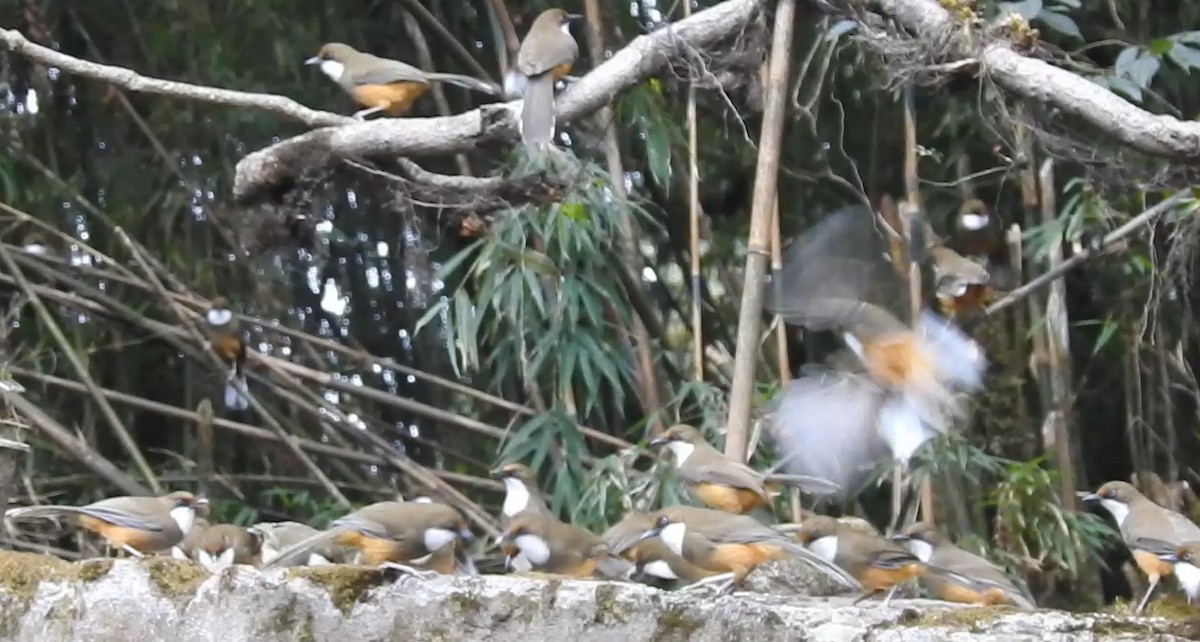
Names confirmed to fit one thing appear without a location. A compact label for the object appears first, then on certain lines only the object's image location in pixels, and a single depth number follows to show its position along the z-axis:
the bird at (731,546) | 6.09
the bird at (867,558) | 6.30
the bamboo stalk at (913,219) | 8.75
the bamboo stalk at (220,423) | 10.87
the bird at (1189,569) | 6.70
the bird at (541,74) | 7.45
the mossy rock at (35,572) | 6.06
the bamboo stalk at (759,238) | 7.49
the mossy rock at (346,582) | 5.65
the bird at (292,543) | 6.67
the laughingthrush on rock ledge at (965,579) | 6.29
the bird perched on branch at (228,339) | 10.40
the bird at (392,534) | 6.02
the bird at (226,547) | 7.32
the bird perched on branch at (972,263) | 8.73
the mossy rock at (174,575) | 5.88
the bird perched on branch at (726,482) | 7.55
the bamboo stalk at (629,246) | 10.13
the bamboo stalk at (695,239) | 9.19
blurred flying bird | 7.49
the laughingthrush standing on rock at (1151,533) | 7.23
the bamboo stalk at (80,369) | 10.66
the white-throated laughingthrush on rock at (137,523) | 7.18
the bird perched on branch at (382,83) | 9.95
